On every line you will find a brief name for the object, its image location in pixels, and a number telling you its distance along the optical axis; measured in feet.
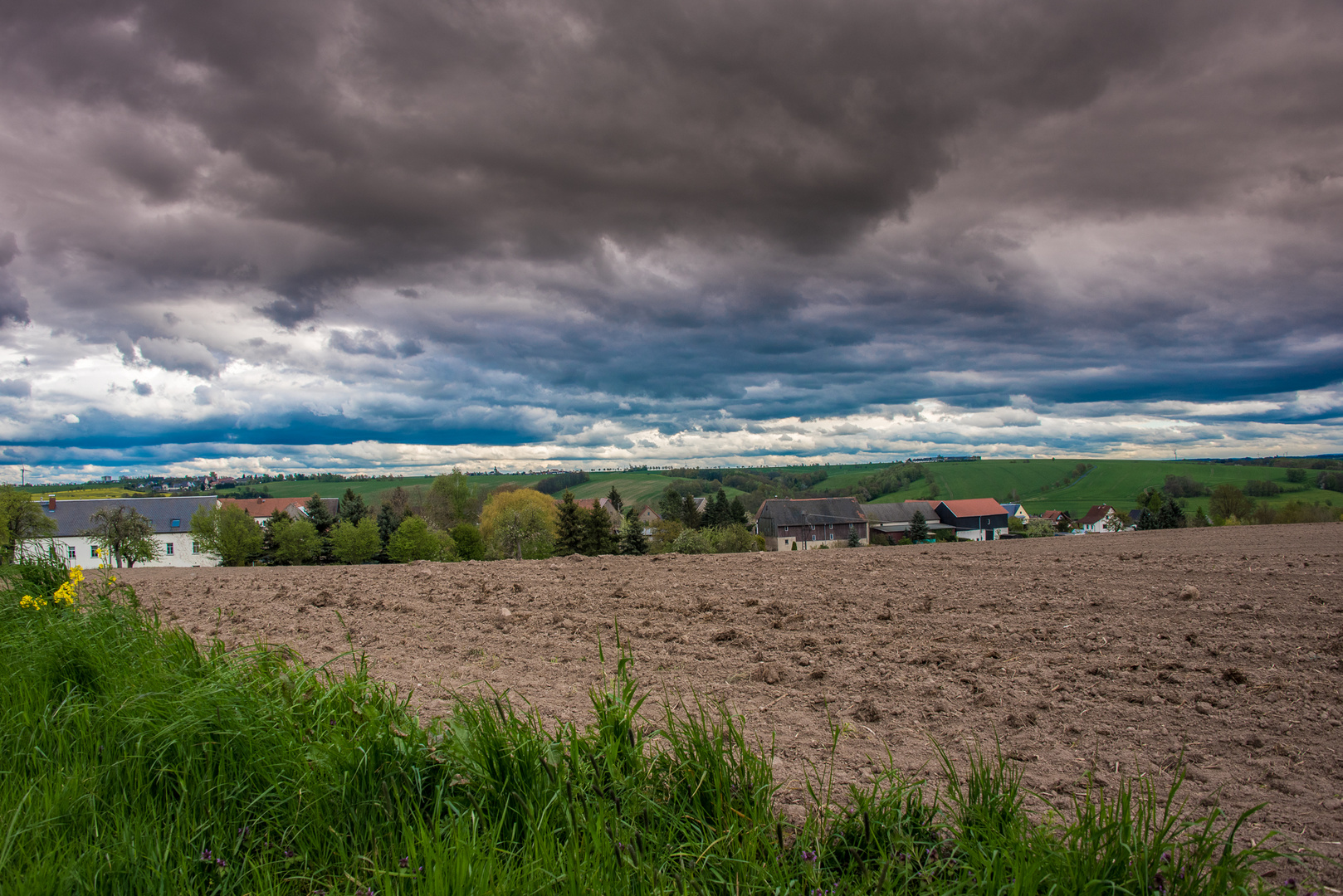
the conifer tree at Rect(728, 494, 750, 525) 269.44
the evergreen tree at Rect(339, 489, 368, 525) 188.75
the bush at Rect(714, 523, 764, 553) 175.94
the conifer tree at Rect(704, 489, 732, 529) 265.54
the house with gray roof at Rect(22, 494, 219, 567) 193.36
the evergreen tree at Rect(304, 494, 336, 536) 173.47
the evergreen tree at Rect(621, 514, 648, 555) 168.04
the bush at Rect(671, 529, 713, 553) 140.36
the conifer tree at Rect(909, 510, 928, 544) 252.99
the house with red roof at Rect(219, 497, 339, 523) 309.42
